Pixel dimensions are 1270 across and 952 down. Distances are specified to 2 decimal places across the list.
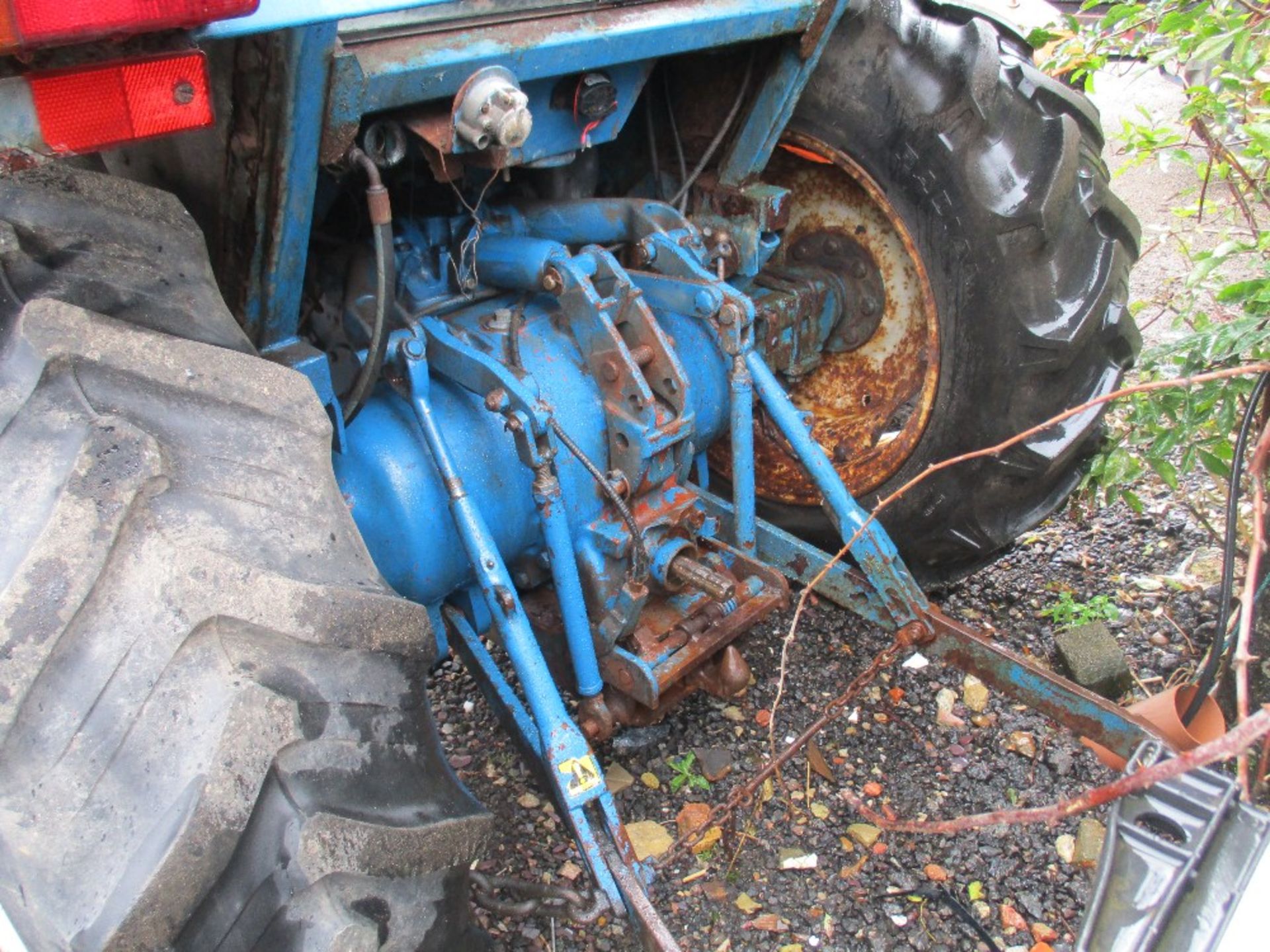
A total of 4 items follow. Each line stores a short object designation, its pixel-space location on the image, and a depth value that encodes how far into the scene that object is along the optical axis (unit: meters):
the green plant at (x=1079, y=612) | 2.65
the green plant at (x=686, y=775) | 2.19
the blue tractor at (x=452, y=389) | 1.05
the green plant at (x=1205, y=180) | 2.07
